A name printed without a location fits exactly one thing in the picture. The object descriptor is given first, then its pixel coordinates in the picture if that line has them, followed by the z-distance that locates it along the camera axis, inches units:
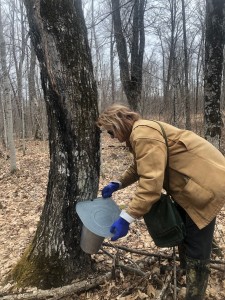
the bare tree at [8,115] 280.9
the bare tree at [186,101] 359.6
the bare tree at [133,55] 295.3
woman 68.8
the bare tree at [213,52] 164.3
